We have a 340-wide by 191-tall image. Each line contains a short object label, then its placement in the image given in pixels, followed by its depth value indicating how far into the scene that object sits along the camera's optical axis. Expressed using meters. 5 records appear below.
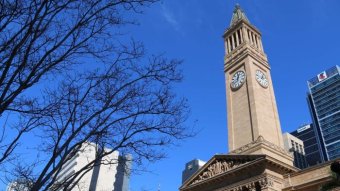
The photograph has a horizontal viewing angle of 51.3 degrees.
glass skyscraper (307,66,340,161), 134.50
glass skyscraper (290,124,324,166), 149.25
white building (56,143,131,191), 117.41
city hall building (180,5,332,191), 31.65
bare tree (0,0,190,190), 9.30
